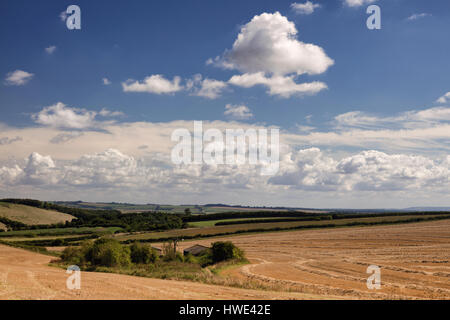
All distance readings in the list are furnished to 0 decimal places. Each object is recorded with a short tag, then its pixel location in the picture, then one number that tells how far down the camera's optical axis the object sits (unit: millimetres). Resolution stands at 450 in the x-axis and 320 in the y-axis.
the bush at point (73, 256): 57319
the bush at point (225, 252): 57906
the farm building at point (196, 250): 68000
